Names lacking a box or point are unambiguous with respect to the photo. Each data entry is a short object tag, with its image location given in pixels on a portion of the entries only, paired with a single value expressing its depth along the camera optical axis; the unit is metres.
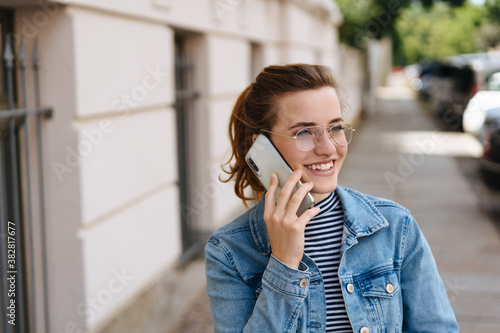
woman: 1.84
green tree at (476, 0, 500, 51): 16.59
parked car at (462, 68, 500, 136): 13.49
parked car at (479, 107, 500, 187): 9.13
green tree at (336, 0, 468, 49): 18.52
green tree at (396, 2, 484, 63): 22.74
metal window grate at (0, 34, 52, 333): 3.36
